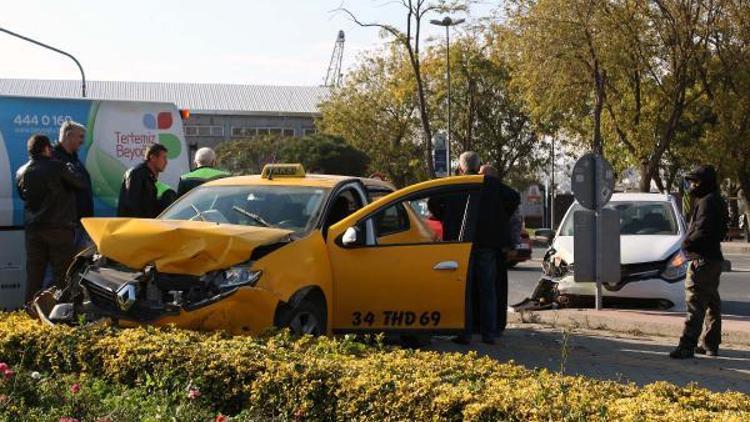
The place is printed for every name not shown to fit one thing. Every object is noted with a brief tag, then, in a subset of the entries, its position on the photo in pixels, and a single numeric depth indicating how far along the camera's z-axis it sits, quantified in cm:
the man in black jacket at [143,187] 974
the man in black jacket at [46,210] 954
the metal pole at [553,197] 5296
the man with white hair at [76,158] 983
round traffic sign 1214
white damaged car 1222
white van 1060
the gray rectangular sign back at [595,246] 1176
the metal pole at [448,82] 4494
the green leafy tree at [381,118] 5891
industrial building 9906
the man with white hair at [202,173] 1049
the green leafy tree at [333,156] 6200
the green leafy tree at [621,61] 3366
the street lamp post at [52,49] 2657
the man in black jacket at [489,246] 921
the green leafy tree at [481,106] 5309
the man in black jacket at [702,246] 901
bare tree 3144
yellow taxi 721
